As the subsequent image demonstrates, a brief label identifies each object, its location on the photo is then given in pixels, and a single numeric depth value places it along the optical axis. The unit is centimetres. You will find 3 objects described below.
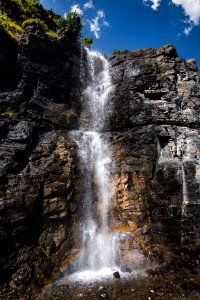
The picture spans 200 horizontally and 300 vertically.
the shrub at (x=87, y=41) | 2155
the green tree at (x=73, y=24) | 1823
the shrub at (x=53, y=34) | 1729
